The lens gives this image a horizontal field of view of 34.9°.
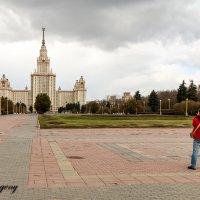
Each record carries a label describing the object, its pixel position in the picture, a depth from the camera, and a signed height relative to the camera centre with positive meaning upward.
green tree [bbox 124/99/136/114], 91.33 +0.55
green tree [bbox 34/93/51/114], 103.86 +1.99
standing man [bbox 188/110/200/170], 8.60 -0.85
